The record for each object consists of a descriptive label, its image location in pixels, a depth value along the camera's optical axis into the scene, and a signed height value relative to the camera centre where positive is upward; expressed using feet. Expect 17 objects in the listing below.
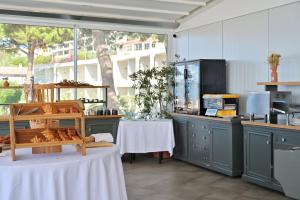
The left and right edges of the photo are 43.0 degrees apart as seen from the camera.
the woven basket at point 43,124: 11.45 -0.85
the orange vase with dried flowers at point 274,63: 19.52 +1.62
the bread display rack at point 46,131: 10.16 -1.00
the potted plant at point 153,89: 26.53 +0.45
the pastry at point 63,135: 10.63 -1.11
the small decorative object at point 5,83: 23.63 +0.82
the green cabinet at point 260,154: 18.11 -2.99
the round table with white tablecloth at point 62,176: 9.38 -2.09
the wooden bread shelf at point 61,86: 23.20 +0.61
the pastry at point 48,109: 10.58 -0.37
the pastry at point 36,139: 10.38 -1.20
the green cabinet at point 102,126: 24.95 -2.02
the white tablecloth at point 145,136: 24.61 -2.68
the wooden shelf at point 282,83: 18.11 +0.54
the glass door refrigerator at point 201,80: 24.43 +0.96
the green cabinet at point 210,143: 21.11 -2.92
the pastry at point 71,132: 11.02 -1.07
